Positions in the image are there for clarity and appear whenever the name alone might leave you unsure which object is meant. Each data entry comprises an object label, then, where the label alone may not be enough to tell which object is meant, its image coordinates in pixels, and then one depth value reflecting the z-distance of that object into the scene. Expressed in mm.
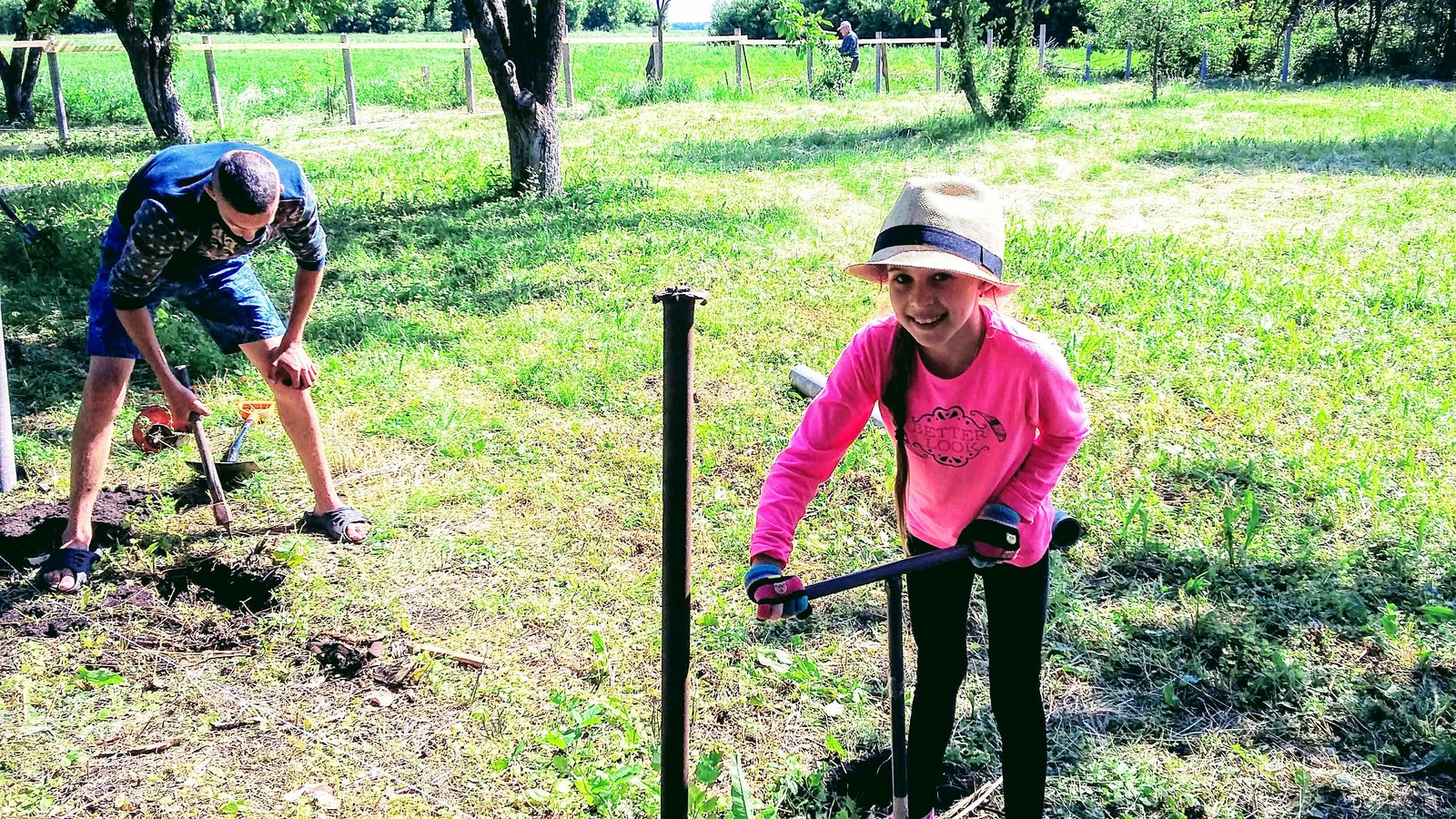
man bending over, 3527
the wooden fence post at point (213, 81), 15945
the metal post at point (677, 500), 1661
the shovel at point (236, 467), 4430
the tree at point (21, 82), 17422
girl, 2016
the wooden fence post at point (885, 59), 21572
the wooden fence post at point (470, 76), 18359
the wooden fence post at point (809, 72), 20062
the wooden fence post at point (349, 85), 16719
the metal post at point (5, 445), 4320
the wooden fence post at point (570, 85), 18656
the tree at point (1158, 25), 19609
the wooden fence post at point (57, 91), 15375
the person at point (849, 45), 21934
